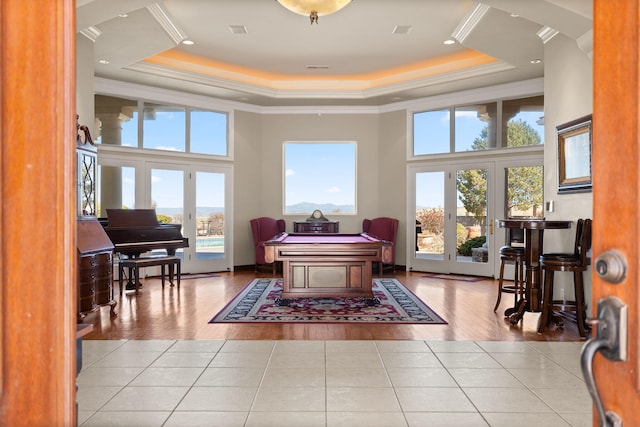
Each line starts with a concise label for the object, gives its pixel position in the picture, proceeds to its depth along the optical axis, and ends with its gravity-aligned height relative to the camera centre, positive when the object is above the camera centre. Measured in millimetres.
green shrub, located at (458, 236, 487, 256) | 8812 -643
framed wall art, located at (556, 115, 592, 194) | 4797 +610
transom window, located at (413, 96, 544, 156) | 8266 +1633
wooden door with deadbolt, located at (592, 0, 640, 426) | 779 +78
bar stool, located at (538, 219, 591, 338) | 4508 -569
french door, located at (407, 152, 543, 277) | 8320 +87
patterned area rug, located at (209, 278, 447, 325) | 5309 -1241
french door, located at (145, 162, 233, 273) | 8867 +129
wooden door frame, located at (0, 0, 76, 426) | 842 -7
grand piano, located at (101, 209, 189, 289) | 6910 -314
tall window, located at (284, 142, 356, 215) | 10125 +774
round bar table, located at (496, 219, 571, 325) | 4934 -609
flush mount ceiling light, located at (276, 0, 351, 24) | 4535 +2058
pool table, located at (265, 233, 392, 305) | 6035 -779
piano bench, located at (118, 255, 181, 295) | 6934 -785
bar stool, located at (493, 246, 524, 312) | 5316 -538
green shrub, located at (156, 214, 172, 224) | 8805 -122
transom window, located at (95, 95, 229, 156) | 8289 +1677
